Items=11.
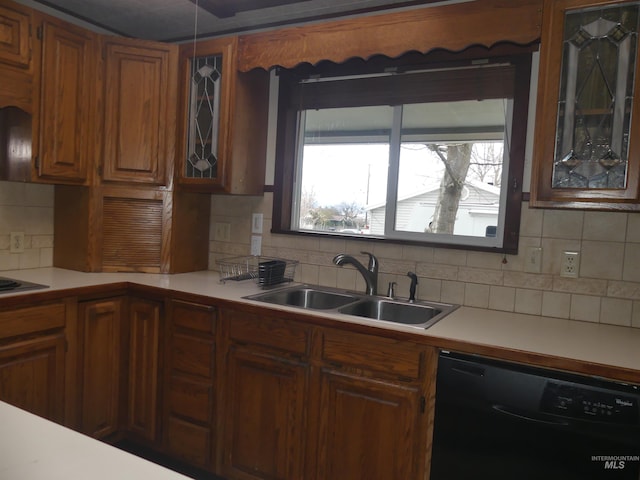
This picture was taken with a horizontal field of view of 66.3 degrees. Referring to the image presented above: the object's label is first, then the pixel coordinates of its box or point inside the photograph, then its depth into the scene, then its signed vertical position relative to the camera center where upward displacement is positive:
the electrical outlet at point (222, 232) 3.16 -0.13
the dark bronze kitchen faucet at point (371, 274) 2.52 -0.27
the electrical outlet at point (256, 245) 3.04 -0.19
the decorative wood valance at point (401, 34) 2.02 +0.86
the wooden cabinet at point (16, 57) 2.31 +0.69
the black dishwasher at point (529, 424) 1.52 -0.64
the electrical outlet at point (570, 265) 2.19 -0.14
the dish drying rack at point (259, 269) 2.62 -0.31
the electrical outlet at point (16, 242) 2.75 -0.24
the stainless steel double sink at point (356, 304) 2.34 -0.42
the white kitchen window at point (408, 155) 2.41 +0.37
